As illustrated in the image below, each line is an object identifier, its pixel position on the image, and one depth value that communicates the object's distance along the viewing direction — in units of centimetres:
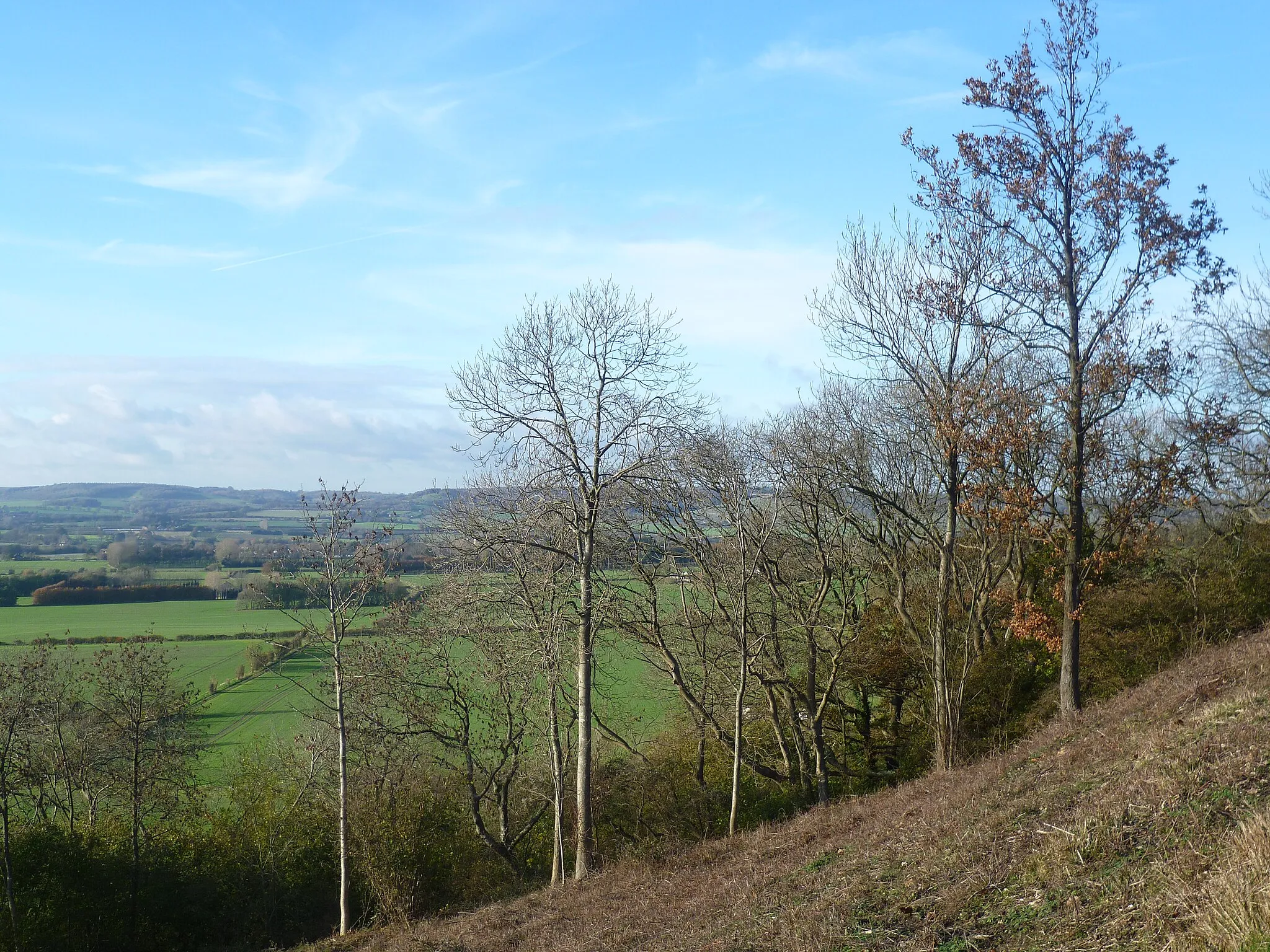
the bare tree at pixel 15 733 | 1797
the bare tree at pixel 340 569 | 1711
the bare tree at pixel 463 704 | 2303
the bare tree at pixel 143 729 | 2236
